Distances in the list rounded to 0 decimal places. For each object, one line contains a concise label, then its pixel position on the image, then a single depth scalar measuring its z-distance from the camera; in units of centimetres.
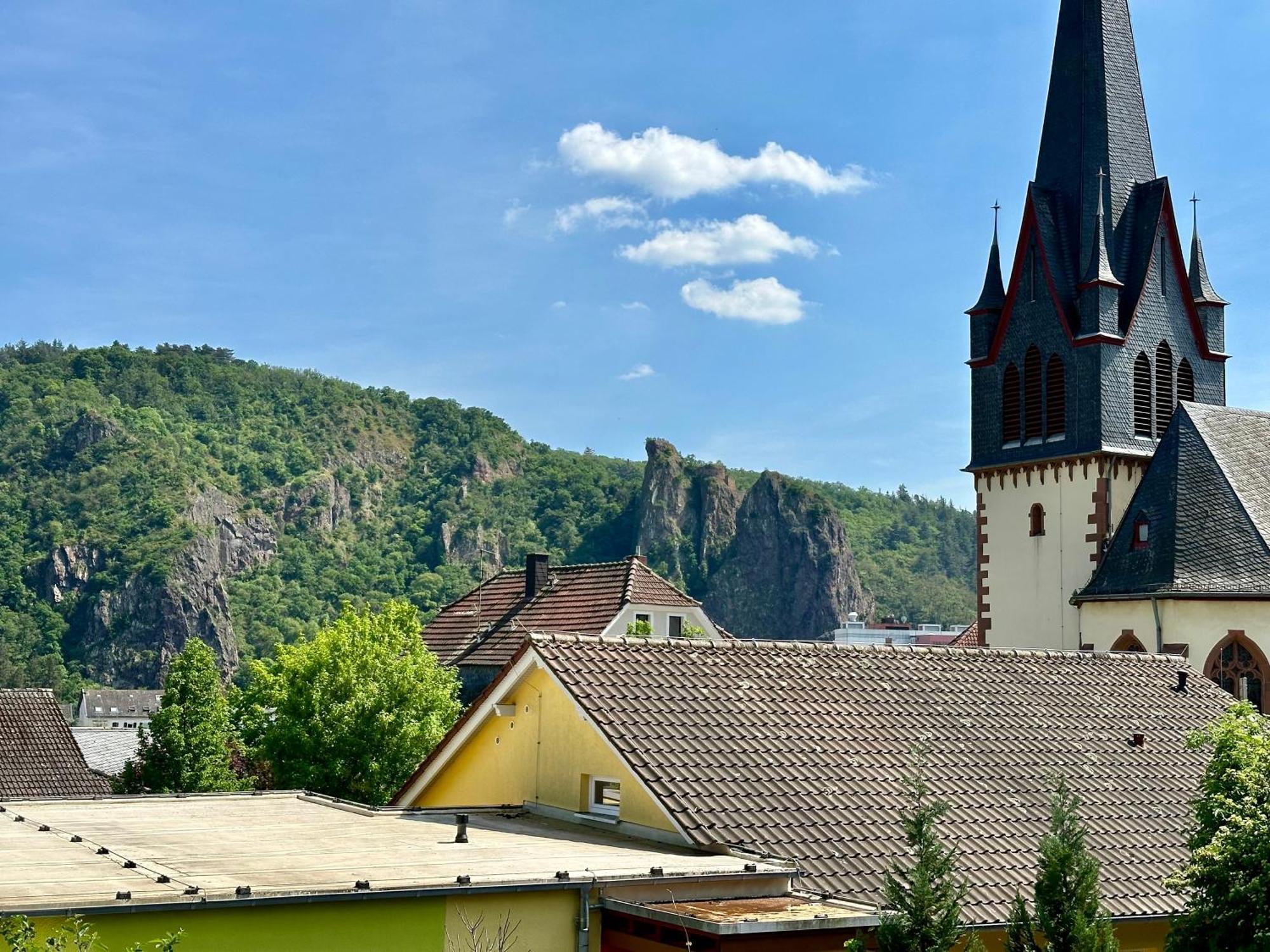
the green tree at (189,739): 3491
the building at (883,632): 13325
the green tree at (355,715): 2992
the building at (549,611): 3894
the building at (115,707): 11081
